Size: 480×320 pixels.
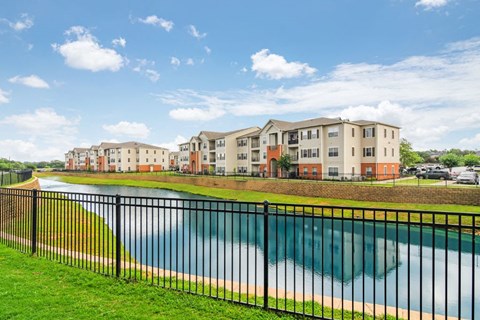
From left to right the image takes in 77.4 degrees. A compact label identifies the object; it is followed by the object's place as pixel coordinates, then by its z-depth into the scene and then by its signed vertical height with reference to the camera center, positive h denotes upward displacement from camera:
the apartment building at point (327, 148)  38.25 +1.58
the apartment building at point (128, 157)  86.75 +1.06
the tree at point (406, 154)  57.78 +0.96
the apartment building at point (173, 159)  106.19 +0.50
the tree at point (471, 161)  79.32 -0.65
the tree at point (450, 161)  73.00 -0.56
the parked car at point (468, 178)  27.70 -1.82
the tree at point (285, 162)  44.25 -0.35
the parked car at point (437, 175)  33.99 -1.86
